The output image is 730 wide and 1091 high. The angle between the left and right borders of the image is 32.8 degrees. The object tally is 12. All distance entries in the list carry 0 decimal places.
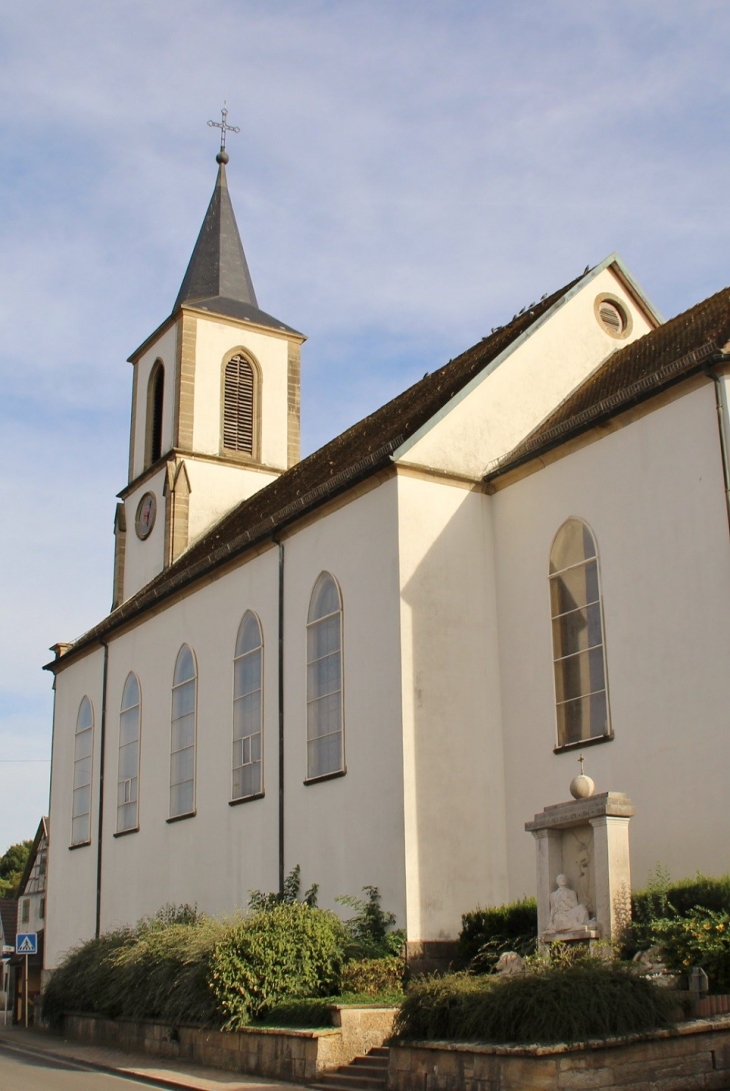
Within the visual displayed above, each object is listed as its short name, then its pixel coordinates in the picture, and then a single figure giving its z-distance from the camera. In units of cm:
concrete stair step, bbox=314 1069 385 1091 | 1302
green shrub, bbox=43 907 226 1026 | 1659
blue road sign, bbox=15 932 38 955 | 2625
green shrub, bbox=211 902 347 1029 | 1572
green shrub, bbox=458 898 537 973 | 1551
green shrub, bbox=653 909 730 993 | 1225
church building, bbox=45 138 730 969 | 1571
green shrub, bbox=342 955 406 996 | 1573
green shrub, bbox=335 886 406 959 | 1647
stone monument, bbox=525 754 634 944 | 1376
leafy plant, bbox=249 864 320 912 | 1952
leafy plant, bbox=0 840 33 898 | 9435
